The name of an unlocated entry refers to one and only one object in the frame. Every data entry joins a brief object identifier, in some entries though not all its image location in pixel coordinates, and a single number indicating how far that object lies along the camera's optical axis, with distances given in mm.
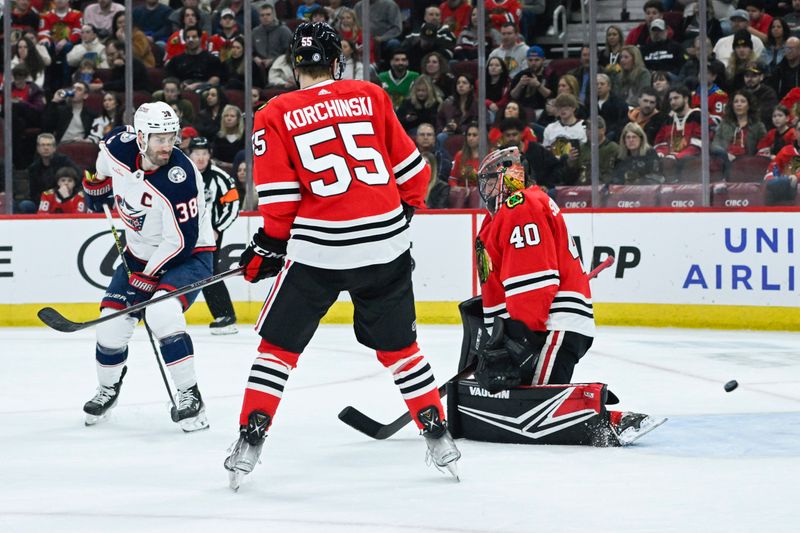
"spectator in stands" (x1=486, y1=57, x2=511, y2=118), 16781
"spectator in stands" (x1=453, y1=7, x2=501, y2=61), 17031
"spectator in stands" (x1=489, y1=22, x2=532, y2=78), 17172
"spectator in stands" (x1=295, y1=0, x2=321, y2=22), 17844
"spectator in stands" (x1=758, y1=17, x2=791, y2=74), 16141
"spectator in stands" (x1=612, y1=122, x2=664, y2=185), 16016
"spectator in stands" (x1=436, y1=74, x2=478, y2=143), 16844
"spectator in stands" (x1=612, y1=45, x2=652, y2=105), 16359
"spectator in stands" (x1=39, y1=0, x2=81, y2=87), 18500
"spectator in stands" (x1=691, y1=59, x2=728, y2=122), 15812
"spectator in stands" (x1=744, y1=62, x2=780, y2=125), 15758
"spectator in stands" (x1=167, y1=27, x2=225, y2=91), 17984
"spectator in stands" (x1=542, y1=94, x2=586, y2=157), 16406
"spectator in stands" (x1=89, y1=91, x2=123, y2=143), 17453
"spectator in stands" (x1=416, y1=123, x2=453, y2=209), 16750
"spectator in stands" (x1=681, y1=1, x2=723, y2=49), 16016
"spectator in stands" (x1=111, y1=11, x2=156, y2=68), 17573
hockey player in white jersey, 8883
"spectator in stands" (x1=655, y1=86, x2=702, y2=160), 15852
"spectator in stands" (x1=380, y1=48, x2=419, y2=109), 17297
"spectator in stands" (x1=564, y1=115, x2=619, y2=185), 16156
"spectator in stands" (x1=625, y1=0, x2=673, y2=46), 16859
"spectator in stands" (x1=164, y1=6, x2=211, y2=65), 18344
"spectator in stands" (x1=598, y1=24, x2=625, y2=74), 16484
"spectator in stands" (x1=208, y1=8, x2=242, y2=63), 17875
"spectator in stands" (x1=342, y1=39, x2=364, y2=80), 17047
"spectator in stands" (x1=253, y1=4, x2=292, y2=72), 17391
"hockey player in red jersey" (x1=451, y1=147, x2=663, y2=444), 7703
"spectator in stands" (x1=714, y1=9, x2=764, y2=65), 15969
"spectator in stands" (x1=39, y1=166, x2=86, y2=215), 17172
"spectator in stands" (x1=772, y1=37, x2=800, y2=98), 15828
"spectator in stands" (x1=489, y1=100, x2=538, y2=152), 16703
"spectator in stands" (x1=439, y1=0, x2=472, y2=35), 17172
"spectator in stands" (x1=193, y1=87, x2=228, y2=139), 17578
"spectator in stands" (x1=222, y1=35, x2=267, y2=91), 17344
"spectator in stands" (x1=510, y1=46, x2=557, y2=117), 16937
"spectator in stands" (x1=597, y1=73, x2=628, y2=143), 16266
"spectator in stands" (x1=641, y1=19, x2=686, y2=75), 16312
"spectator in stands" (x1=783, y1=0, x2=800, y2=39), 16312
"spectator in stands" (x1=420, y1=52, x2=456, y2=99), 17172
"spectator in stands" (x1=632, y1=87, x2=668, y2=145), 16109
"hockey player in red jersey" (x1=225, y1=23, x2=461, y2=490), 6574
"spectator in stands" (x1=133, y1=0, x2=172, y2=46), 17984
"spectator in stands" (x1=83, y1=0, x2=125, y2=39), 18281
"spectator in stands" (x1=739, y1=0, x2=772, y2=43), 16344
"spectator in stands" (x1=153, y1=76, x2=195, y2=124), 17797
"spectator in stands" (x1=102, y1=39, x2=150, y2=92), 17422
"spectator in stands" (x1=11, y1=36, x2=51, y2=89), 17844
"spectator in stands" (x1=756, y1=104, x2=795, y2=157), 15461
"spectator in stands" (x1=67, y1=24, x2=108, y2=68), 17969
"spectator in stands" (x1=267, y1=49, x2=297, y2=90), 17328
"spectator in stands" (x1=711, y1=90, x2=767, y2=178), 15625
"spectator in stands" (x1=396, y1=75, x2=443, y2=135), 17078
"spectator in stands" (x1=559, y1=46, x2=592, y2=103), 16453
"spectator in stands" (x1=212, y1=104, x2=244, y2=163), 17281
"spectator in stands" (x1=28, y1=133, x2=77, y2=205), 17187
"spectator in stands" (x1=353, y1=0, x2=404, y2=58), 17359
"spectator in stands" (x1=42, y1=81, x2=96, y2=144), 17609
